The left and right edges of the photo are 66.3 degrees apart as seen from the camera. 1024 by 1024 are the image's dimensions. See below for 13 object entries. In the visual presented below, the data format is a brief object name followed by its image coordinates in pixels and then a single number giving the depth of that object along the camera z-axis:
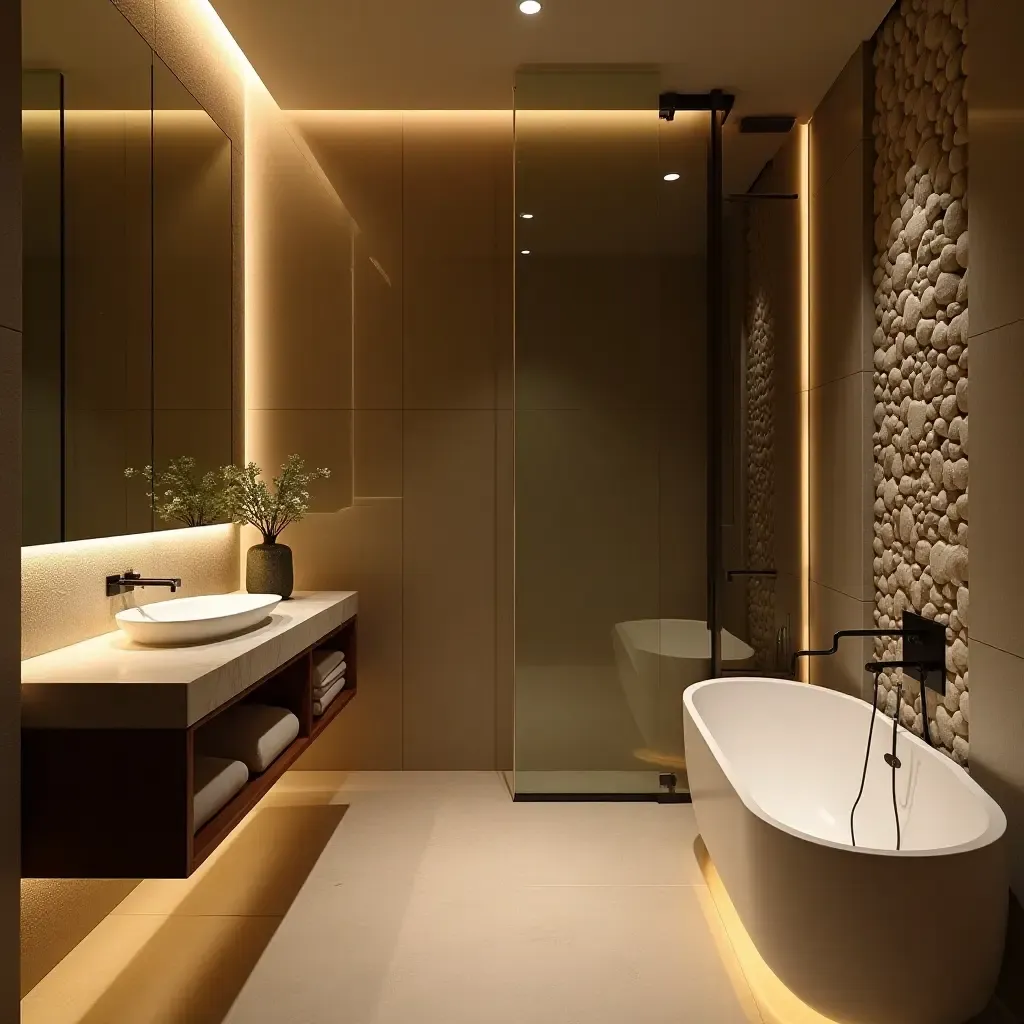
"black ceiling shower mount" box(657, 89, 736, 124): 3.30
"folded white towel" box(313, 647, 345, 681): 2.99
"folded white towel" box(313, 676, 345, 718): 2.96
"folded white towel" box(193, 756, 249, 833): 1.94
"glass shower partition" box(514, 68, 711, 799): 3.30
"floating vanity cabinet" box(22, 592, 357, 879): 1.77
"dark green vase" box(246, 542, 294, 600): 3.22
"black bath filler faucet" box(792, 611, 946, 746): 2.41
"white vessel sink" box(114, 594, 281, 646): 2.16
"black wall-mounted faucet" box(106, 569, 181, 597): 2.40
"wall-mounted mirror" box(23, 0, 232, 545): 2.07
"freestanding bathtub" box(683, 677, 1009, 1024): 1.58
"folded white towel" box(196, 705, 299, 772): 2.35
